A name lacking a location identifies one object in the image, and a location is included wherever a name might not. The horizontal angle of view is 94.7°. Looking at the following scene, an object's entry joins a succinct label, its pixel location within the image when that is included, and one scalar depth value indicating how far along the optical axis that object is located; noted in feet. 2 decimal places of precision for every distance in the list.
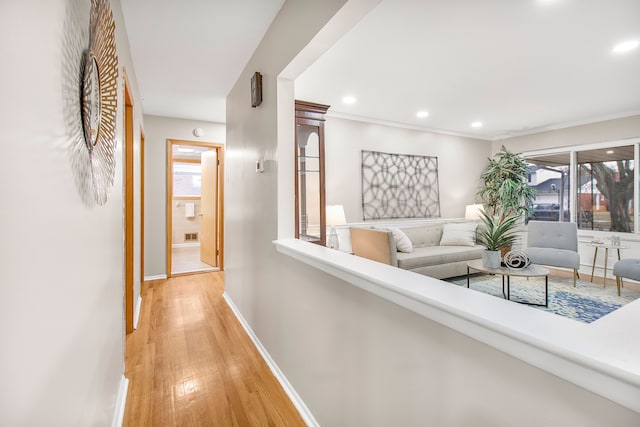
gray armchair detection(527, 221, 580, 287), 13.06
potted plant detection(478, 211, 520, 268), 9.64
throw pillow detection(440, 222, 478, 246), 14.84
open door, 15.87
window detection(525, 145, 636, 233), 14.99
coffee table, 9.64
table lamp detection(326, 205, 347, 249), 12.85
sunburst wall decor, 2.77
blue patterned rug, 10.21
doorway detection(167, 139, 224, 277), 15.05
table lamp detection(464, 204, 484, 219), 17.85
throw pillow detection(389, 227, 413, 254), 13.07
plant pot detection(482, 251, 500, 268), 10.25
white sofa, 11.90
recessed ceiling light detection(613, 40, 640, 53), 8.24
